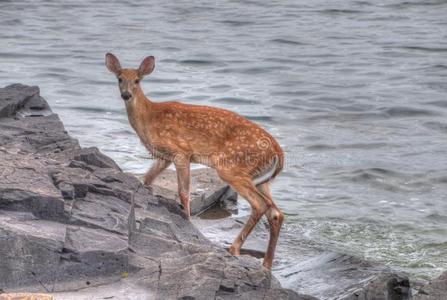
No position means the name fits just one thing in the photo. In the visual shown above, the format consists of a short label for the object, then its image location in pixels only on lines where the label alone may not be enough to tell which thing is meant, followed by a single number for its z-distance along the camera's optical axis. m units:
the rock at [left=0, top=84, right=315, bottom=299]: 17.84
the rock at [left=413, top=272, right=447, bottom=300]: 19.12
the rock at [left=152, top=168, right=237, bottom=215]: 27.81
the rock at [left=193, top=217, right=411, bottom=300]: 21.41
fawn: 23.17
